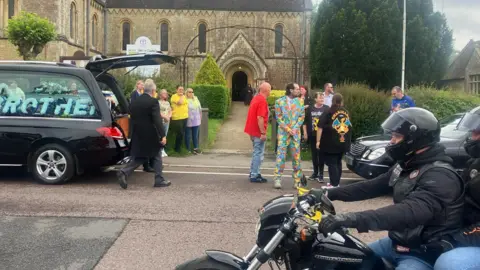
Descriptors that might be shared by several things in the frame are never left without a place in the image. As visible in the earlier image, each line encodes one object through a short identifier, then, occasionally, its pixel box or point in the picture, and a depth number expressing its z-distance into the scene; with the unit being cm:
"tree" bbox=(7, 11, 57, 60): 2492
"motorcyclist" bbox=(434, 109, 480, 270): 274
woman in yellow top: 1345
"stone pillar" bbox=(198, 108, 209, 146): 1538
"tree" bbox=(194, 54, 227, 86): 2899
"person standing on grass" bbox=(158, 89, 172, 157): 1269
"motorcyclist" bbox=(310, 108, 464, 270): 282
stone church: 4678
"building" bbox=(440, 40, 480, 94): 4784
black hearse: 876
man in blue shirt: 1211
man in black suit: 866
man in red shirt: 933
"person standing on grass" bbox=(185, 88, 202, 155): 1375
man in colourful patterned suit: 912
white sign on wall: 3372
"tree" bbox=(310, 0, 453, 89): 3609
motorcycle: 282
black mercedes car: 859
